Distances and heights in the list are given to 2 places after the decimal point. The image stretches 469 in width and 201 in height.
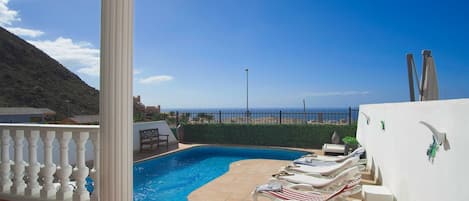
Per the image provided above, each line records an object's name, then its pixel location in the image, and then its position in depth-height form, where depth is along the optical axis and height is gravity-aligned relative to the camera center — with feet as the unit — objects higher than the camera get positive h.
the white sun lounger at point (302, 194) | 11.60 -4.09
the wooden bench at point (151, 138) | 33.19 -4.12
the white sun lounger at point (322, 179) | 13.83 -4.15
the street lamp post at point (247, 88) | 75.15 +5.23
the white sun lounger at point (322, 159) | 19.65 -4.34
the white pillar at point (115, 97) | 6.40 +0.24
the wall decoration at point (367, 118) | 21.17 -1.13
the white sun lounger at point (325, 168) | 16.33 -4.18
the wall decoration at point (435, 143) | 6.53 -1.00
